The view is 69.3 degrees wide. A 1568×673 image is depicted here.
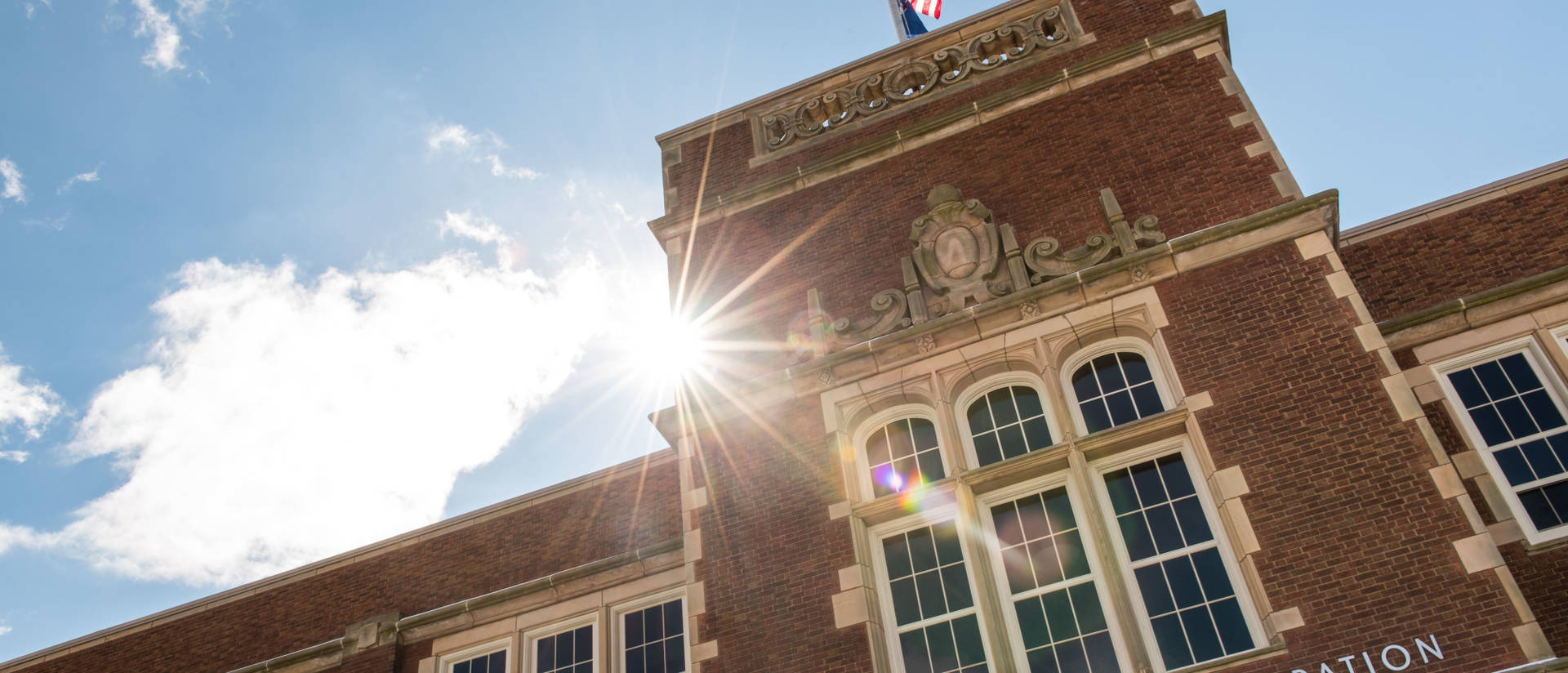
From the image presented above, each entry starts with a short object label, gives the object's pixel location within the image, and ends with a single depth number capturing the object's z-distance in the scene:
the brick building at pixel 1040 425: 9.49
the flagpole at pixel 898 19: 19.27
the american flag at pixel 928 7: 19.83
